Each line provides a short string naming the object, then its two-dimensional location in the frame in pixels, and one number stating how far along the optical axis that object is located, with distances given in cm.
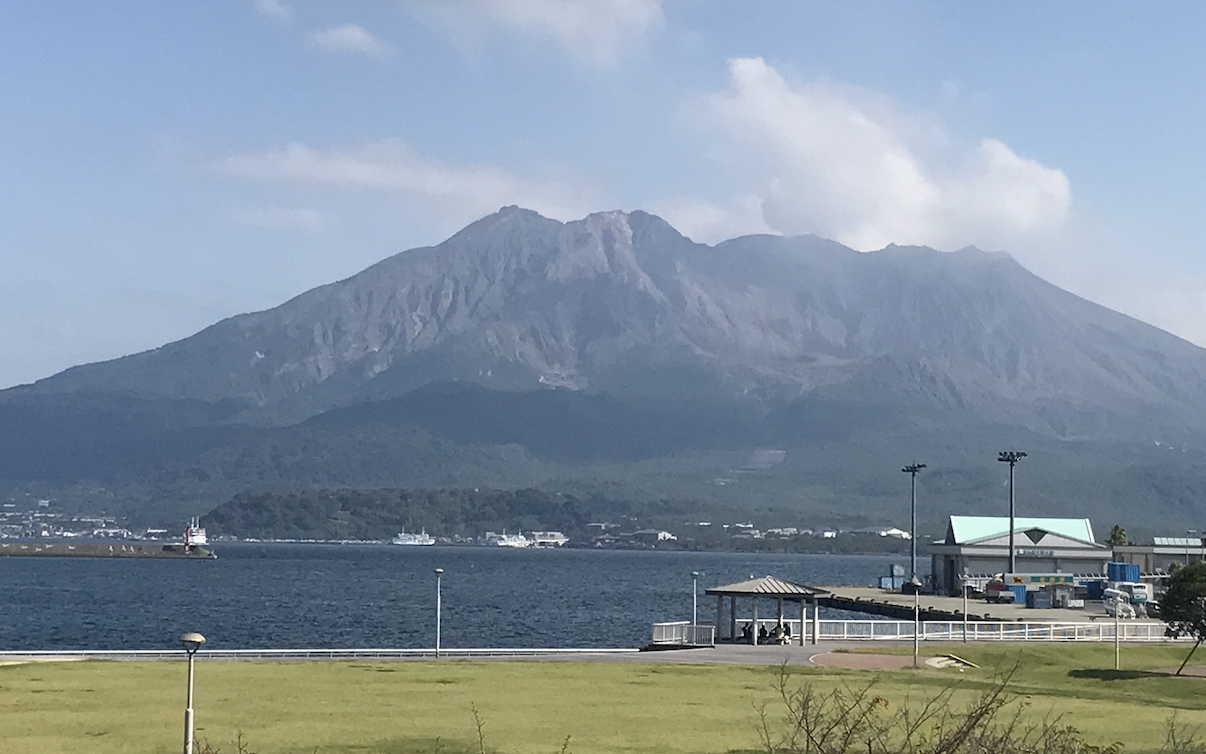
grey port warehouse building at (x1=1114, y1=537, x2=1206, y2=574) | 14138
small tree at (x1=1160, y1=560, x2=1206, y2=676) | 5391
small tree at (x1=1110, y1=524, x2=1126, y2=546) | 14762
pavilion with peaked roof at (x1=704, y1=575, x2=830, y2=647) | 6122
